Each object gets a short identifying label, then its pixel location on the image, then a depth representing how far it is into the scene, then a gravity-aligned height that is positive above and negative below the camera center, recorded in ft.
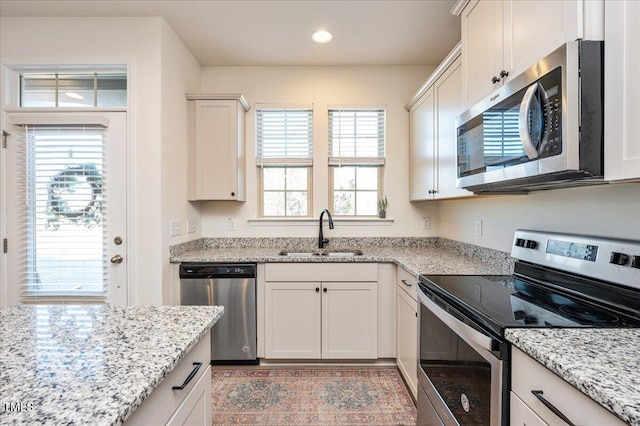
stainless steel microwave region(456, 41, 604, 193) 3.23 +1.03
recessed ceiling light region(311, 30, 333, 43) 8.06 +4.65
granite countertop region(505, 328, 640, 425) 2.00 -1.19
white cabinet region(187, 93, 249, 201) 8.98 +1.74
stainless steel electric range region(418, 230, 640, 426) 3.30 -1.19
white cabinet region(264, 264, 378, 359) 8.09 -2.64
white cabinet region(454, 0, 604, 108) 3.29 +2.36
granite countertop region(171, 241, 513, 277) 6.30 -1.19
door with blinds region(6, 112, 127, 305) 7.46 +0.28
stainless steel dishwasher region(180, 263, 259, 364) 7.93 -2.28
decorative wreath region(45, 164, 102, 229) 7.47 +0.35
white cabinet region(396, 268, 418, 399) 6.51 -2.67
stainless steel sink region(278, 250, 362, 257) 9.26 -1.28
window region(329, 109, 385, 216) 10.15 +1.70
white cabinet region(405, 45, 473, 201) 6.63 +1.98
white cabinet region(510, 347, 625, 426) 2.21 -1.54
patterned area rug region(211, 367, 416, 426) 6.23 -4.18
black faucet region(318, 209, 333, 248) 9.47 -0.83
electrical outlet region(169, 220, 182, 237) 7.95 -0.46
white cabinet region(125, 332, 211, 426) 2.38 -1.67
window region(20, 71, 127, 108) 7.68 +3.04
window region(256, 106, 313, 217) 10.14 +1.70
